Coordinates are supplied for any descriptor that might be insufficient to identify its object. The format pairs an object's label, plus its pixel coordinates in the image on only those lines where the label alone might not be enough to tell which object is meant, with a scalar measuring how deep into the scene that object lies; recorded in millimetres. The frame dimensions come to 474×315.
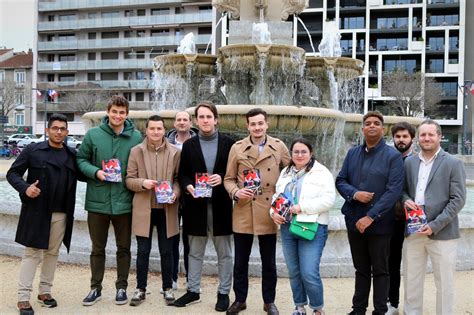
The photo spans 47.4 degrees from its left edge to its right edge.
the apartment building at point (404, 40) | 61875
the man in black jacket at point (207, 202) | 4934
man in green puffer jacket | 5004
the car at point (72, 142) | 40431
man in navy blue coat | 4418
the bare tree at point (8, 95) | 61406
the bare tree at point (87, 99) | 60875
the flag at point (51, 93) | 49938
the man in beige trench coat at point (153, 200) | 4992
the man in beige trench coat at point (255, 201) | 4742
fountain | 9125
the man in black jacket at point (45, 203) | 4844
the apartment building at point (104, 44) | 64562
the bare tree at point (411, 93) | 52750
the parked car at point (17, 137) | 43709
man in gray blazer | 4250
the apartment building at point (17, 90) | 63344
